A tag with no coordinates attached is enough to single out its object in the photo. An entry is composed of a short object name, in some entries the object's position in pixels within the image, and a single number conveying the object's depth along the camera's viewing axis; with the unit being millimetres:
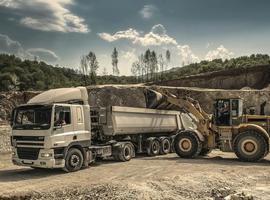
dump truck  10558
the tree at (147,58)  72104
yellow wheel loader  12842
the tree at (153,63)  72267
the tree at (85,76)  65167
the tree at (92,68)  63970
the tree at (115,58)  67343
